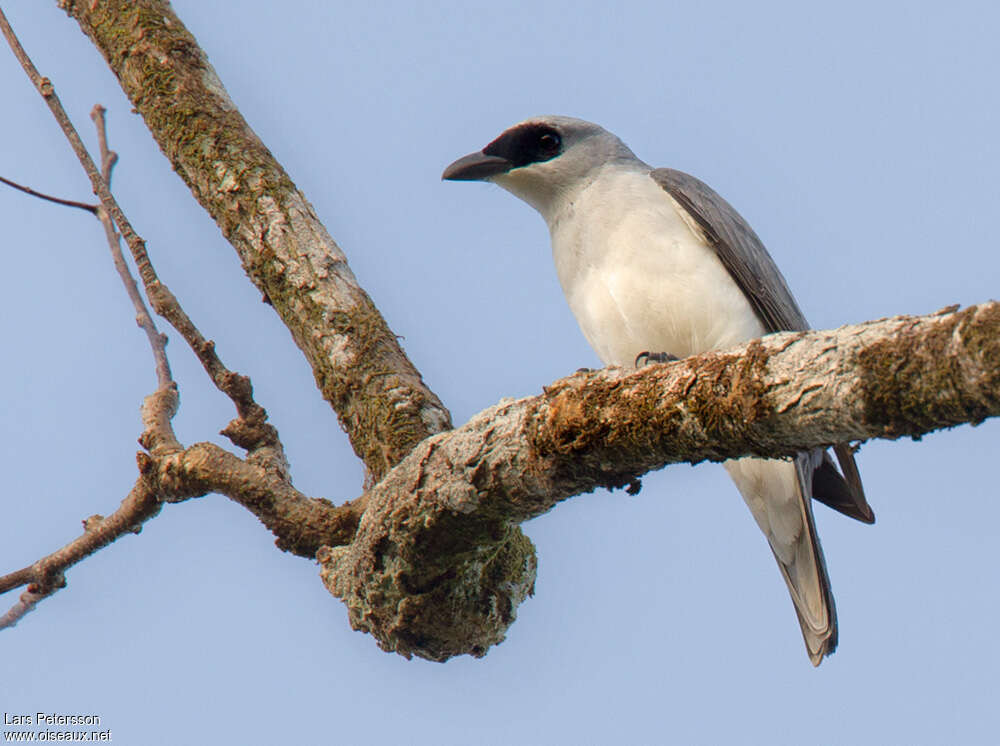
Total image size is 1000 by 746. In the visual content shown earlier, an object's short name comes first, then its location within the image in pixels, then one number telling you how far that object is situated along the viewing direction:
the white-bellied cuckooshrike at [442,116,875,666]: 10.97
